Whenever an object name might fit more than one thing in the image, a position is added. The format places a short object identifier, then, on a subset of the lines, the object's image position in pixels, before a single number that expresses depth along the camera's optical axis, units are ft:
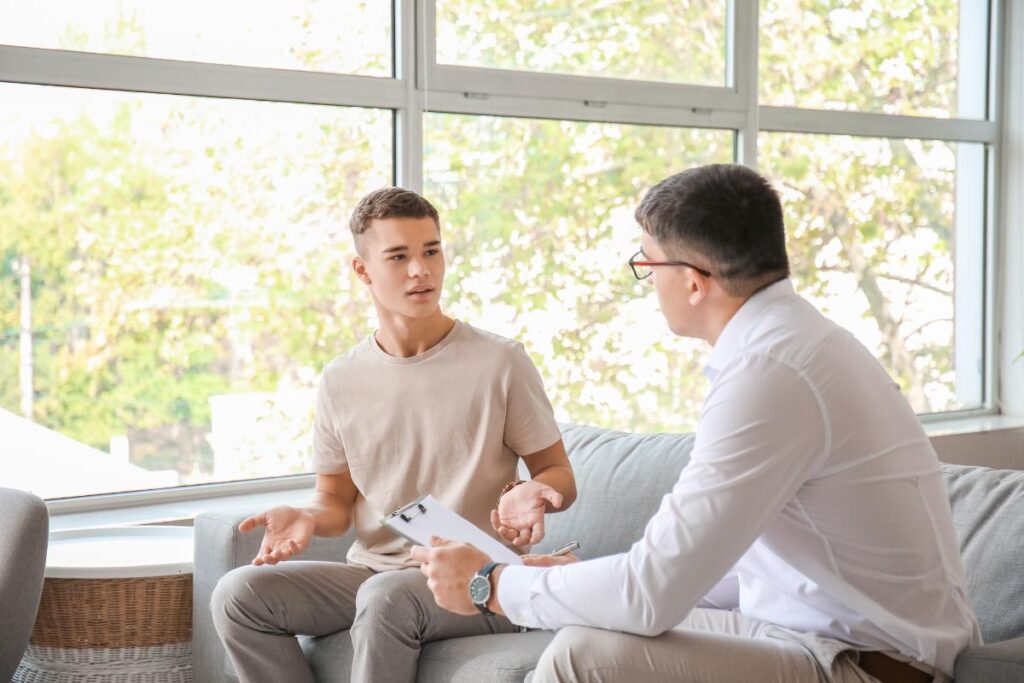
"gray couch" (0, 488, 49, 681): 8.68
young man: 8.34
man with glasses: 5.62
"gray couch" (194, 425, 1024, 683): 7.12
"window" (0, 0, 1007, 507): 11.42
